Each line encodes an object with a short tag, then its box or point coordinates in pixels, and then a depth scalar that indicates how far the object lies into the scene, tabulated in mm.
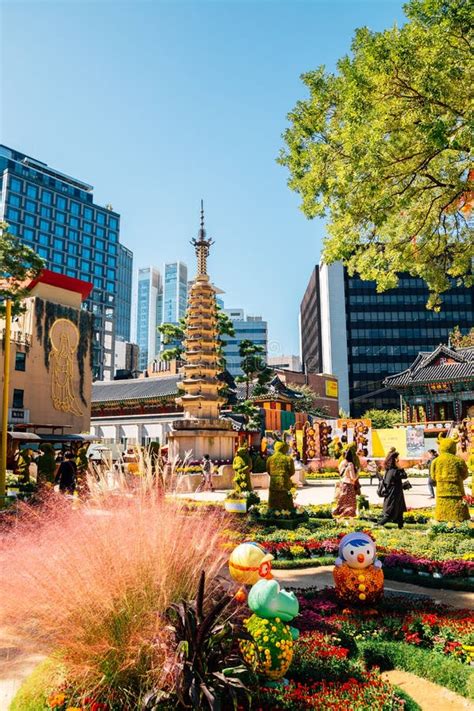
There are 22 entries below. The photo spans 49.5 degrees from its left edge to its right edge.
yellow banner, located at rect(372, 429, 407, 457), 29250
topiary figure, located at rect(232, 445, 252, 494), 16438
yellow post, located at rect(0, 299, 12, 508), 14975
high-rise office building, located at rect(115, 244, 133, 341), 137500
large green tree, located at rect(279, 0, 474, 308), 7938
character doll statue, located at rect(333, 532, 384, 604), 5938
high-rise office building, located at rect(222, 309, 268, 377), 127500
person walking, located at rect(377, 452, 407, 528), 11625
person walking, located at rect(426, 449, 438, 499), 16516
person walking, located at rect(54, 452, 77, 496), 14703
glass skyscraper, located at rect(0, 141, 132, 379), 93188
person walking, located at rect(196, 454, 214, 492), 20786
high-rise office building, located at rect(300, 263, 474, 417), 80188
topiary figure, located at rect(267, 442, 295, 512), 12812
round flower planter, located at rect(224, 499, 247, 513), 13992
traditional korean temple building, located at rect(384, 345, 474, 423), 43438
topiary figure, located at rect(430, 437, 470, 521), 10891
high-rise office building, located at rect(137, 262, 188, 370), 179538
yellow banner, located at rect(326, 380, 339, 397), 74250
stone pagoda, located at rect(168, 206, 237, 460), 25500
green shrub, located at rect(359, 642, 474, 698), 4371
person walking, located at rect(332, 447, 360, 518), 13422
